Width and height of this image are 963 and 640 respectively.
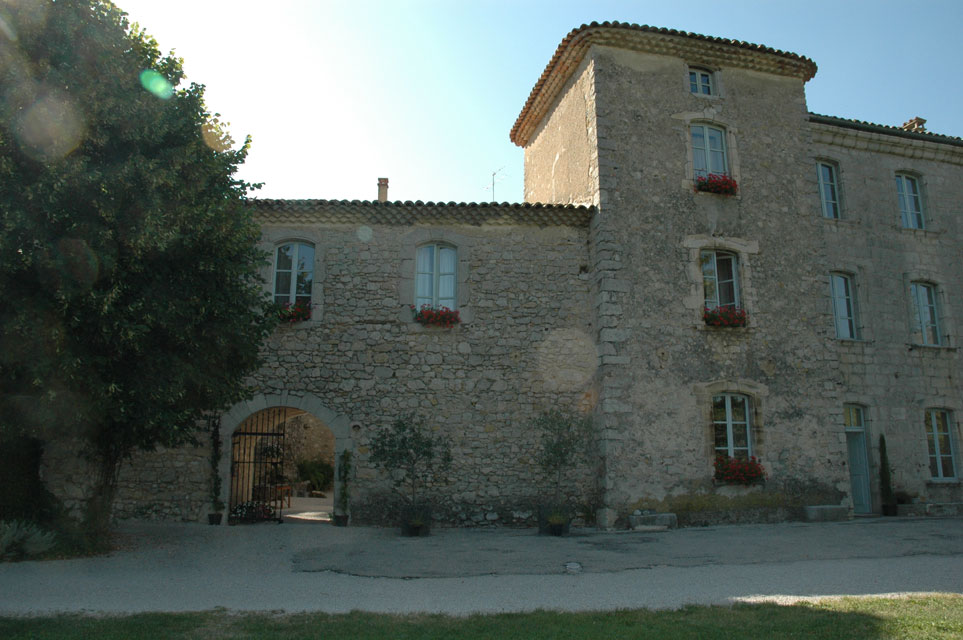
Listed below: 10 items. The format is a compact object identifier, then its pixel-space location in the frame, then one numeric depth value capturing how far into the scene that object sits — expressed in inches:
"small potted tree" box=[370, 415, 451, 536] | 416.5
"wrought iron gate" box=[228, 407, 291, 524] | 446.4
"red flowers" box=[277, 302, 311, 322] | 435.7
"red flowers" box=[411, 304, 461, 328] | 444.8
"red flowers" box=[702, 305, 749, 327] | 454.3
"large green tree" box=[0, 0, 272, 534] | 275.4
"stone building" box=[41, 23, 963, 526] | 434.3
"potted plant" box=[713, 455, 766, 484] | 437.1
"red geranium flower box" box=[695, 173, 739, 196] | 475.5
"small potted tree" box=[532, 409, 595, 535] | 426.9
